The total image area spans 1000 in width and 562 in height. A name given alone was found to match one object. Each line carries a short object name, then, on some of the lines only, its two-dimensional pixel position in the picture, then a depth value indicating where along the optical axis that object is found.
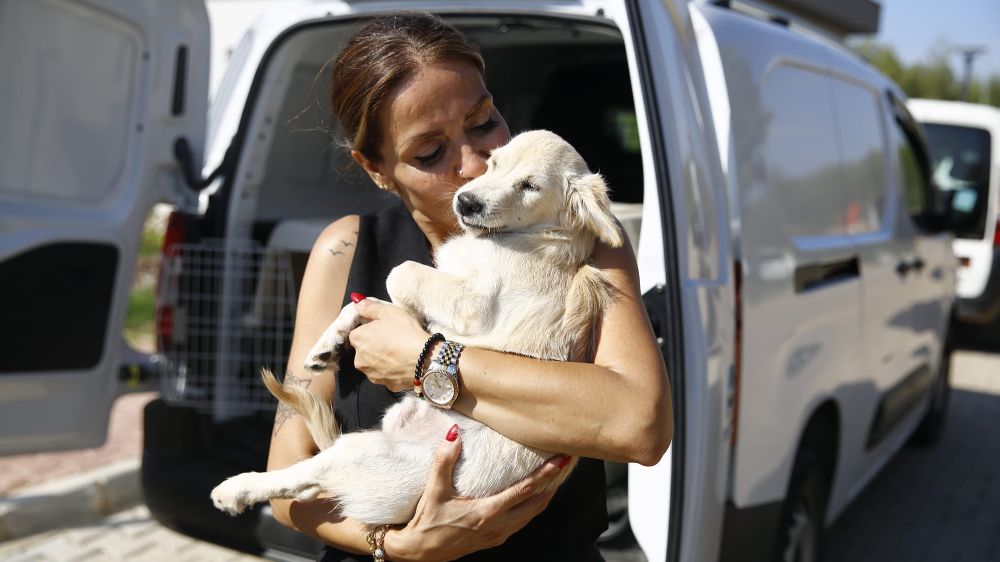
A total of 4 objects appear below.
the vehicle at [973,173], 8.93
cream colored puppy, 1.72
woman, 1.64
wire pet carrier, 3.35
